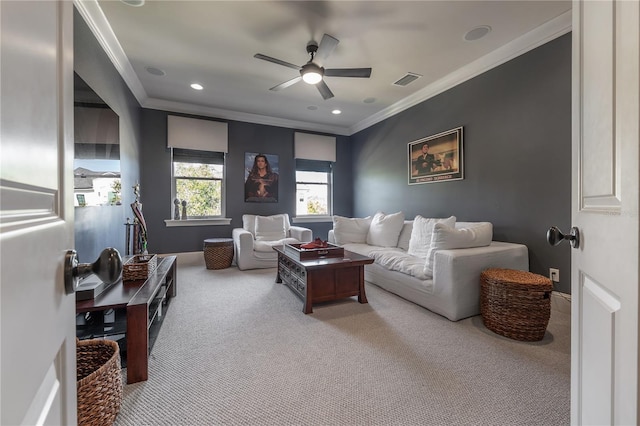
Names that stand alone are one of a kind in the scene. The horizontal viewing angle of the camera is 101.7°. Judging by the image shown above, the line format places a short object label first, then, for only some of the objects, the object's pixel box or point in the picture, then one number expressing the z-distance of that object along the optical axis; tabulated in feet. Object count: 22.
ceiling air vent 11.39
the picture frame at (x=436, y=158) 11.38
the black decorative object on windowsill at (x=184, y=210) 15.08
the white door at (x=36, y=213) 1.08
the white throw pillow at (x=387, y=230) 12.64
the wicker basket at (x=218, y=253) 13.70
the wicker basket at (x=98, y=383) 3.66
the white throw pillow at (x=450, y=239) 8.15
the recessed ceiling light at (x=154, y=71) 10.89
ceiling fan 8.34
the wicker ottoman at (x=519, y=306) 6.47
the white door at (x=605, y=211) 1.70
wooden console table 4.99
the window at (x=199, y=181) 15.11
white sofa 7.59
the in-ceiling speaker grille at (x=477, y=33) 8.38
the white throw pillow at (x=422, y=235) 10.34
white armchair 13.52
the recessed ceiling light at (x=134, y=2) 7.24
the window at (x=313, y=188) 18.19
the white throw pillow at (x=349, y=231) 13.67
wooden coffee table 8.30
